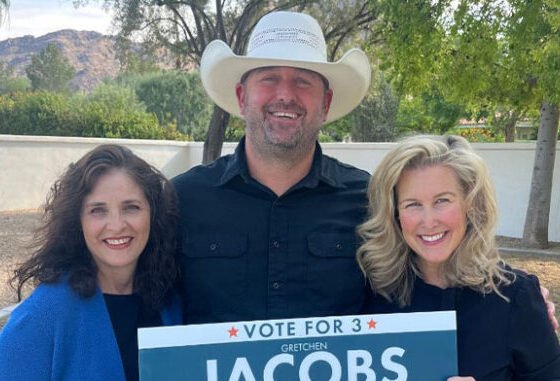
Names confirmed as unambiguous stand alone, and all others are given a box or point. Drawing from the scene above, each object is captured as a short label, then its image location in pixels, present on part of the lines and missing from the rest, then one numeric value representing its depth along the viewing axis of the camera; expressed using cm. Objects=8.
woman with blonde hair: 221
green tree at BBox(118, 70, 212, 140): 3666
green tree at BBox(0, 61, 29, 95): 5433
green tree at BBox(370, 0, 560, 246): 824
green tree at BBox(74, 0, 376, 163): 1313
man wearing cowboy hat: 261
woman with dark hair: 209
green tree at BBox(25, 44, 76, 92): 6488
